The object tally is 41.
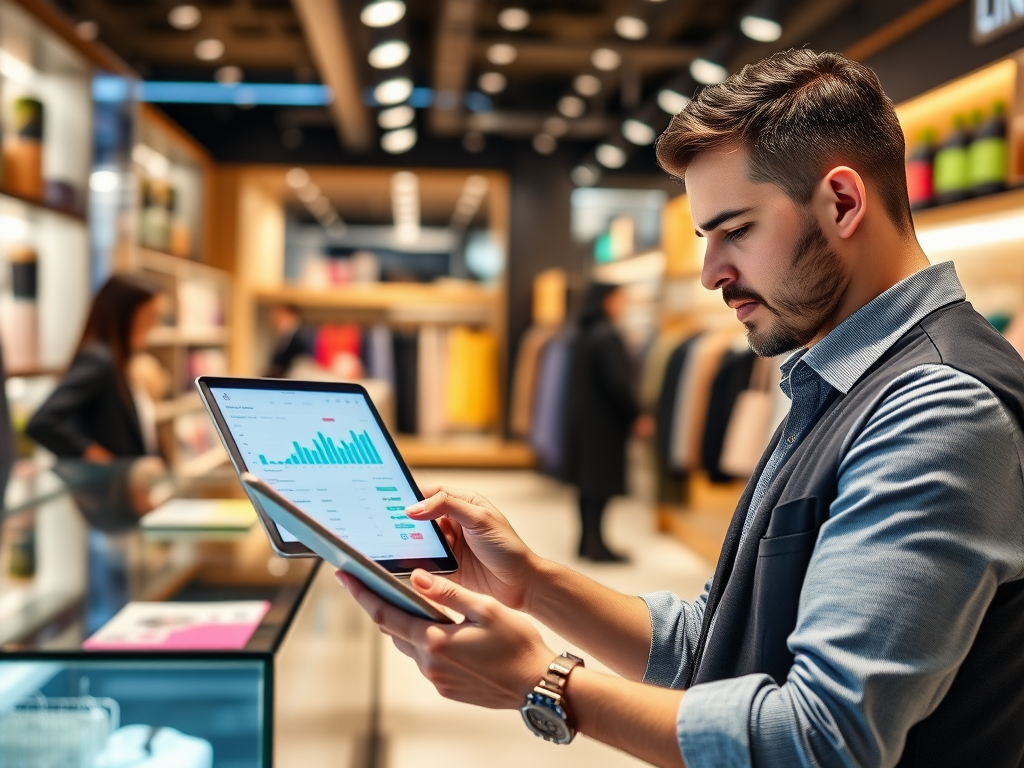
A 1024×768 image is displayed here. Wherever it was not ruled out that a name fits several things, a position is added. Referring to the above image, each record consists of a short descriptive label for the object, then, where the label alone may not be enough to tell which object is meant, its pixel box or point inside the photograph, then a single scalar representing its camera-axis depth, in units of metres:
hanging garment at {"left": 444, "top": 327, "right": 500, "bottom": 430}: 10.12
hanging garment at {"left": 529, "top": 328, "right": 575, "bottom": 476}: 7.43
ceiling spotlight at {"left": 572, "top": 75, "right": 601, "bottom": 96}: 8.56
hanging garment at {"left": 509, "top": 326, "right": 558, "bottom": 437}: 8.95
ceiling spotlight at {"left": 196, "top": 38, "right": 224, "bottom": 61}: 8.38
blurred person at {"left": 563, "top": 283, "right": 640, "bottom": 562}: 5.93
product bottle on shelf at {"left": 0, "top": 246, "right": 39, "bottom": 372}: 4.09
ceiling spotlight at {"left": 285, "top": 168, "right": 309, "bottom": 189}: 10.37
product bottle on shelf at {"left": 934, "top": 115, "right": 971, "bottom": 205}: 3.76
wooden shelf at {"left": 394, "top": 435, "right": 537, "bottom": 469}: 10.01
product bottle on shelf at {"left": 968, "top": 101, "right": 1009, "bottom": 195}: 3.56
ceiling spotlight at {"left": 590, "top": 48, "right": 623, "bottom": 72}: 7.48
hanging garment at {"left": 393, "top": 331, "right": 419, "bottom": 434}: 10.12
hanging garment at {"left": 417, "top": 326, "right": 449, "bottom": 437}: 10.14
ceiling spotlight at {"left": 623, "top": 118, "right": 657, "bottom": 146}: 6.78
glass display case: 1.36
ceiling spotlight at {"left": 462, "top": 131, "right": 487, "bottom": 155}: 10.12
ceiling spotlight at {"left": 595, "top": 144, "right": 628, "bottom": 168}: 7.94
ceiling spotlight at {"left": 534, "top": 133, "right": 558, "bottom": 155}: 10.17
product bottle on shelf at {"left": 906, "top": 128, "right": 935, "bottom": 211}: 3.98
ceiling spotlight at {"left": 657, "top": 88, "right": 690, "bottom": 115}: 5.95
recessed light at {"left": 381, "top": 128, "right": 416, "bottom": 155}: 8.91
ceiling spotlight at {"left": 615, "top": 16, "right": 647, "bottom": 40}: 6.28
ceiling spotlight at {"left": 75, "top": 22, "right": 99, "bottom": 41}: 7.68
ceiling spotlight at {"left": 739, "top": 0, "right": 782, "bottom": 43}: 4.69
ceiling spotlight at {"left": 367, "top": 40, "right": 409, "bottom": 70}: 5.32
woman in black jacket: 3.75
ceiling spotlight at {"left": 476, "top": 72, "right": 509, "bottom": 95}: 8.88
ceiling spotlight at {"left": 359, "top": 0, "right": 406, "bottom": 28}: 4.76
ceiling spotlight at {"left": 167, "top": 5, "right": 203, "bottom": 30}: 7.39
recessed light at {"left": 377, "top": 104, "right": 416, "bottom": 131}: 7.68
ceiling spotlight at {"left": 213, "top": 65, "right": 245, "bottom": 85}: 9.02
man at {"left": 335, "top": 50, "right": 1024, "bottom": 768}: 0.84
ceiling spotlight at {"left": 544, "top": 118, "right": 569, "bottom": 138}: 8.75
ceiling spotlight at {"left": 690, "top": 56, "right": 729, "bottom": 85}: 5.41
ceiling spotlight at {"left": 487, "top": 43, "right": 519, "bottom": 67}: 7.72
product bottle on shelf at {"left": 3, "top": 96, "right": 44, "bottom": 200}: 3.93
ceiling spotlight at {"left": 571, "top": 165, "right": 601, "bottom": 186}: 8.76
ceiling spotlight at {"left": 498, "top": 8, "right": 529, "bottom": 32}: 7.19
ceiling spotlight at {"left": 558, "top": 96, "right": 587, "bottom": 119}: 9.33
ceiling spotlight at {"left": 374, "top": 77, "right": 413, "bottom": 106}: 6.10
